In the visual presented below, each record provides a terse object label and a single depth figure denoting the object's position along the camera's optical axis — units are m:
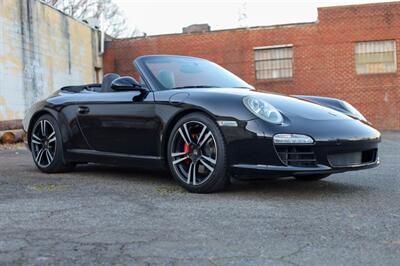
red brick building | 21.80
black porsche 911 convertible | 4.39
